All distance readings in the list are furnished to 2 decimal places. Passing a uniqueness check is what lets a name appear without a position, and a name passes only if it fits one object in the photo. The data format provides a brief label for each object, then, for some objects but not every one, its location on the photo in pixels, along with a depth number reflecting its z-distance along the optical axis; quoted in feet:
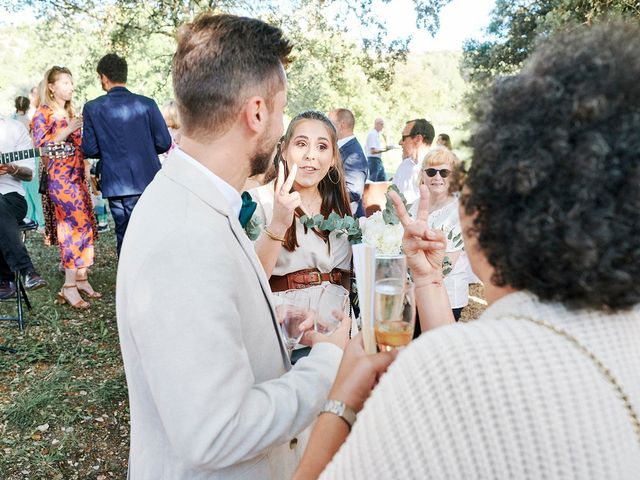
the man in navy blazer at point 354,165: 18.92
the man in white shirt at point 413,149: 23.29
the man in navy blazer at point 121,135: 17.90
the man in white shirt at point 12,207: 16.58
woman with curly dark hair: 2.70
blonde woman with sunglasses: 11.68
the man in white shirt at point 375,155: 39.32
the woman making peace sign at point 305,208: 8.36
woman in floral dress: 18.45
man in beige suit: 3.68
